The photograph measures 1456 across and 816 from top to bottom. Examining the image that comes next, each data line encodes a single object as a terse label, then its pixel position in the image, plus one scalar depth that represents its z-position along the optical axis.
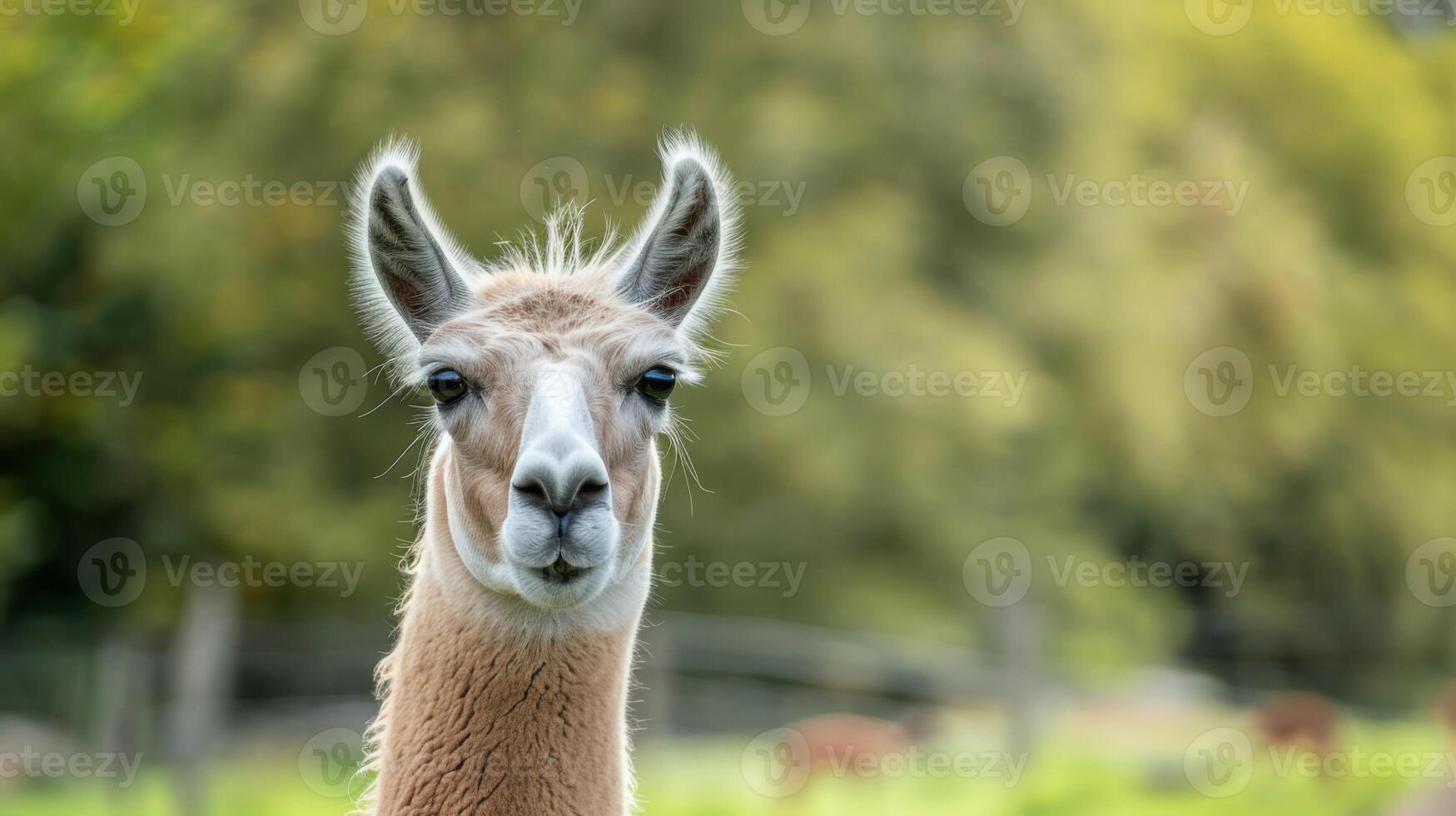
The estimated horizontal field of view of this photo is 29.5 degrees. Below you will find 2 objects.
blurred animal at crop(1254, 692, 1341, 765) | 19.44
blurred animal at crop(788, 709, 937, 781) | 19.33
